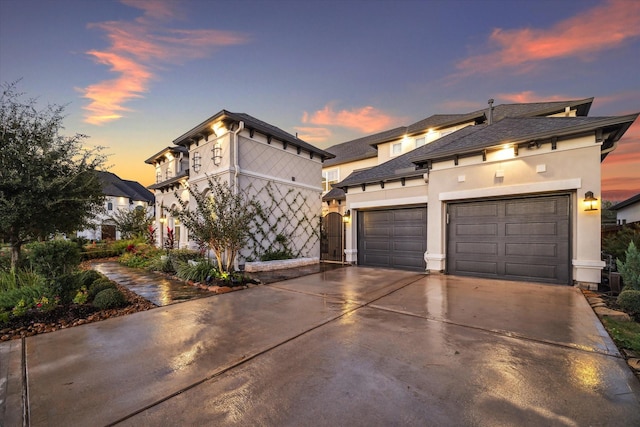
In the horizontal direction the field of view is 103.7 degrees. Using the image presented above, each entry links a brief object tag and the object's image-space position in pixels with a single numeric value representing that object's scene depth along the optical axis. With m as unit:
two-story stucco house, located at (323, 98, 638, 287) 6.17
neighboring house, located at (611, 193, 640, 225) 14.84
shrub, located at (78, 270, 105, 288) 5.66
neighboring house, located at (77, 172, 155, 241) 26.23
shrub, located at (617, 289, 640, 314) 4.32
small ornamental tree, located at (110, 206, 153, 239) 17.65
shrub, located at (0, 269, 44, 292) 5.12
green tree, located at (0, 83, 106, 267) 5.45
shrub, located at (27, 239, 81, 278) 4.89
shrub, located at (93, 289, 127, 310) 4.84
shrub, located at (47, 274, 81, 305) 4.86
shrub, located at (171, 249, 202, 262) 9.08
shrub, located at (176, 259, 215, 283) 7.18
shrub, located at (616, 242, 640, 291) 4.82
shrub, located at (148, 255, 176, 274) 9.04
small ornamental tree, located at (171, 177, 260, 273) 7.00
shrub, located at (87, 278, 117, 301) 5.36
